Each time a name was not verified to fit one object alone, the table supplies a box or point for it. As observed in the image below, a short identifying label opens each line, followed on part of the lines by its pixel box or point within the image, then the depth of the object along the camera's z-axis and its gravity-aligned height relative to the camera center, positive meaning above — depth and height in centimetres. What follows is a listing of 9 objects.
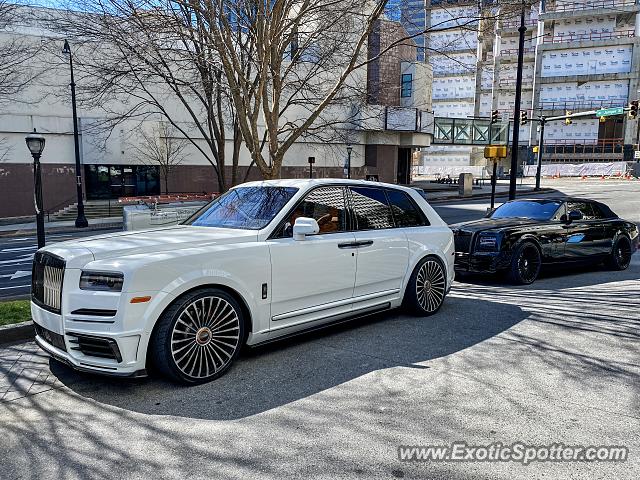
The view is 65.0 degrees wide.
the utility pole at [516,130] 1820 +199
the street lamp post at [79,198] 2311 -104
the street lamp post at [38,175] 789 -1
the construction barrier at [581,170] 6009 +167
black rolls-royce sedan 845 -98
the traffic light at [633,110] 2898 +428
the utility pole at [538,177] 4088 +48
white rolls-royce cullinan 396 -90
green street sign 3066 +443
